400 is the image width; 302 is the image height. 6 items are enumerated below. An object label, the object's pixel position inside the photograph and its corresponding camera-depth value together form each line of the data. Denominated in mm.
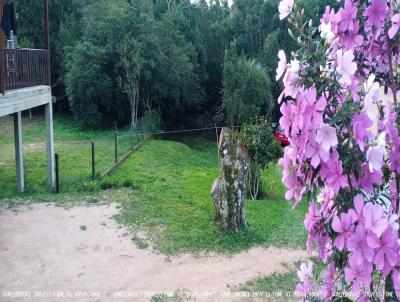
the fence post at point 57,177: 8812
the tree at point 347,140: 1301
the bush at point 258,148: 9617
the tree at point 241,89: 17438
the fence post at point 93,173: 9756
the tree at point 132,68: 16828
